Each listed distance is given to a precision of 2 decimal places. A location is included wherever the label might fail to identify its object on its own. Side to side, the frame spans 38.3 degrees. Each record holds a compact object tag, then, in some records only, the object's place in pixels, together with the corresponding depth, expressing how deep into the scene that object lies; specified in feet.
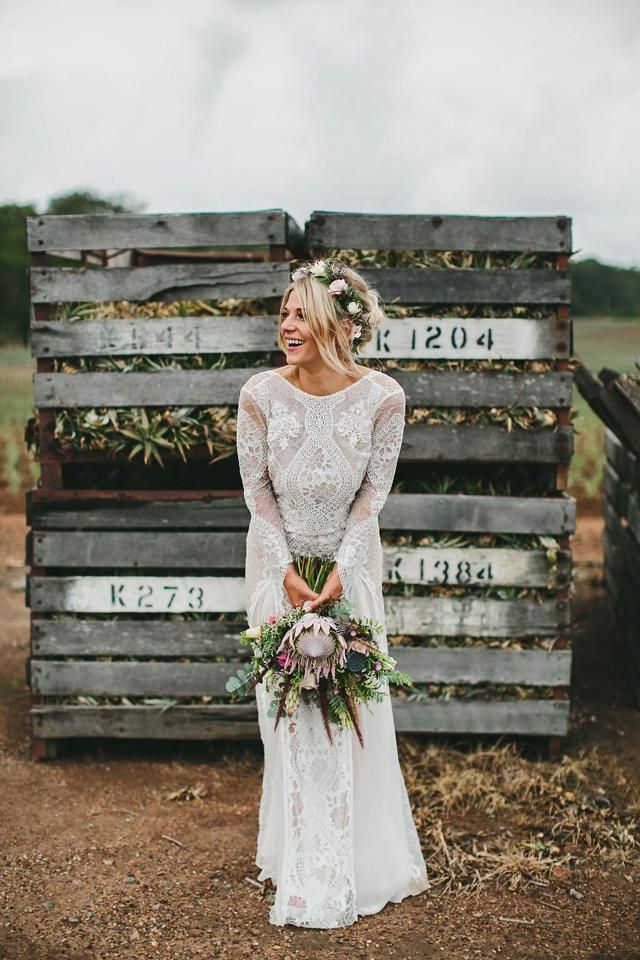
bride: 11.48
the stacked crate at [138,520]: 15.79
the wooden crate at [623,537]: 20.92
